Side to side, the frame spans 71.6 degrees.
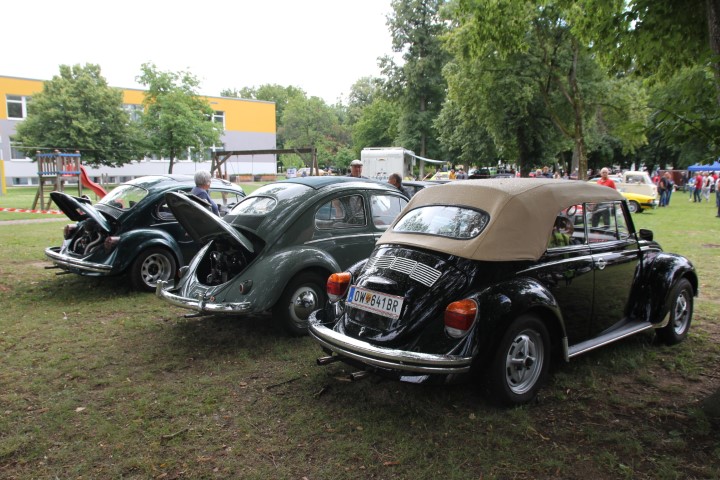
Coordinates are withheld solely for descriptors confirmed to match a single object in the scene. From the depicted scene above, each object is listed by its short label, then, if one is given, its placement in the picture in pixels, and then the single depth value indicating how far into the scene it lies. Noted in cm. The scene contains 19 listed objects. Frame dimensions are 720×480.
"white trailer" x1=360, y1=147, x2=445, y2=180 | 3111
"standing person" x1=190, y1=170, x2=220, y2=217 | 783
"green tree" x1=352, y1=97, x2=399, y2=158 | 6366
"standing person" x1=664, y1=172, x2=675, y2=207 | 2541
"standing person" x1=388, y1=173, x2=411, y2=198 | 902
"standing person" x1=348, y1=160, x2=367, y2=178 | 992
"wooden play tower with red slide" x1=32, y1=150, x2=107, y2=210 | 1842
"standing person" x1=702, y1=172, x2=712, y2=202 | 2895
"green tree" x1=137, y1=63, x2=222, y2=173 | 3372
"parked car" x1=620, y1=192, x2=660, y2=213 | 2203
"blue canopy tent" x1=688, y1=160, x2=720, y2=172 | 3608
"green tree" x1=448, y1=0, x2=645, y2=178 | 1825
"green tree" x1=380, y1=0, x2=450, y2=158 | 4522
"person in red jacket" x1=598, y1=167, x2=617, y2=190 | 1178
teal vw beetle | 711
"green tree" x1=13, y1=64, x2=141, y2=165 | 3872
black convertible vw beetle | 357
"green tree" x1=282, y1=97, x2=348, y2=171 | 7362
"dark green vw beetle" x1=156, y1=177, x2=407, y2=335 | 520
